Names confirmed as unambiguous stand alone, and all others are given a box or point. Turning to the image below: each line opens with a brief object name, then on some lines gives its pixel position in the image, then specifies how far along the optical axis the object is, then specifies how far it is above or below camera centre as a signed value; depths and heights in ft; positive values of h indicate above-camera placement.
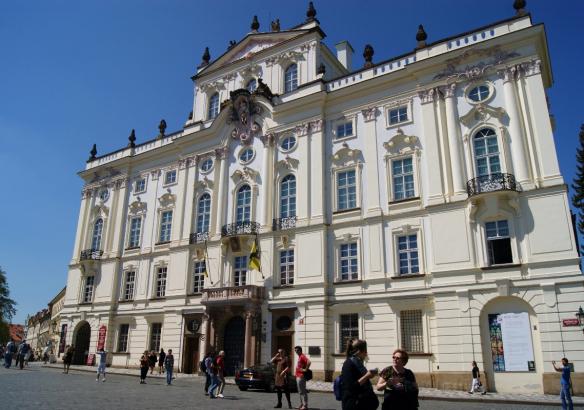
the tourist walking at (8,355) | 113.70 -1.20
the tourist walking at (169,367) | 78.59 -2.52
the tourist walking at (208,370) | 64.08 -2.39
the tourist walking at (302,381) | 49.99 -2.94
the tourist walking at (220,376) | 62.93 -3.14
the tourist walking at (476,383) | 71.10 -4.27
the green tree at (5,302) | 219.20 +21.60
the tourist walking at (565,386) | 48.26 -3.18
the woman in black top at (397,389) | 19.13 -1.41
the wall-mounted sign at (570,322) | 68.80 +4.52
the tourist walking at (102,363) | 81.70 -2.05
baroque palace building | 76.02 +25.61
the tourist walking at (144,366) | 79.10 -2.50
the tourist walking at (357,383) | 20.43 -1.28
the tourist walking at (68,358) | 98.51 -1.53
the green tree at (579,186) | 144.77 +49.67
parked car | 74.08 -4.08
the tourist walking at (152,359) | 101.45 -1.64
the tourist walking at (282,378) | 51.55 -2.72
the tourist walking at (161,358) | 106.83 -1.50
